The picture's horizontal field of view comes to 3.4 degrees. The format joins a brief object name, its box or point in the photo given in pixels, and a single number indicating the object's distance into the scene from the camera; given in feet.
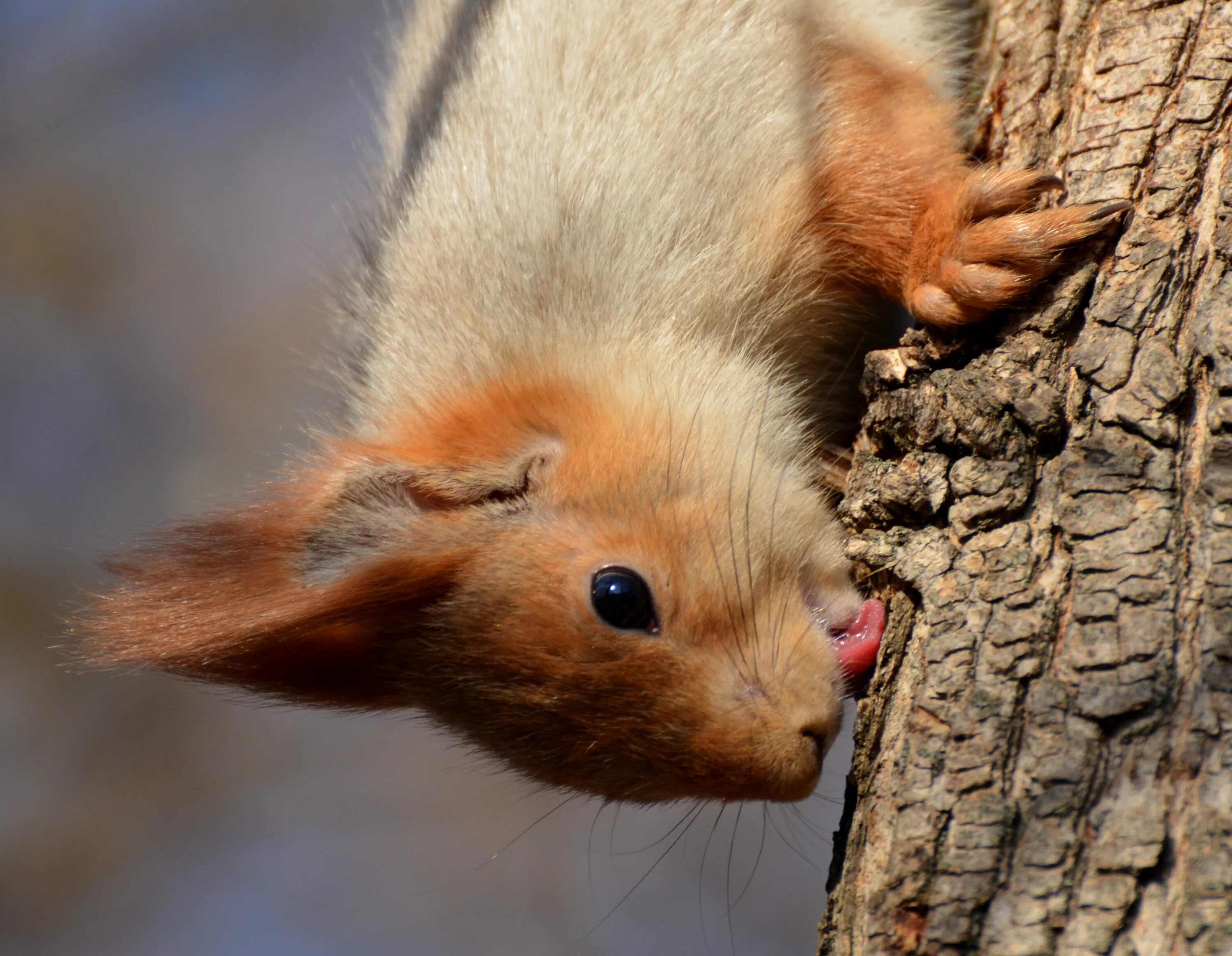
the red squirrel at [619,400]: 8.06
